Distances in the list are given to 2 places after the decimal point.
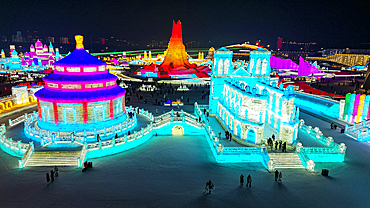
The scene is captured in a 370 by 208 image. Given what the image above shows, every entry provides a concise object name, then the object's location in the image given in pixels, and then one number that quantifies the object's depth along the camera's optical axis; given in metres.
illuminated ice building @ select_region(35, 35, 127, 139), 25.75
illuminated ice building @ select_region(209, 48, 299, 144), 23.81
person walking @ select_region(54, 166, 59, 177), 19.08
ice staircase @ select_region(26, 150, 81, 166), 21.11
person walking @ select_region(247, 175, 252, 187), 18.17
